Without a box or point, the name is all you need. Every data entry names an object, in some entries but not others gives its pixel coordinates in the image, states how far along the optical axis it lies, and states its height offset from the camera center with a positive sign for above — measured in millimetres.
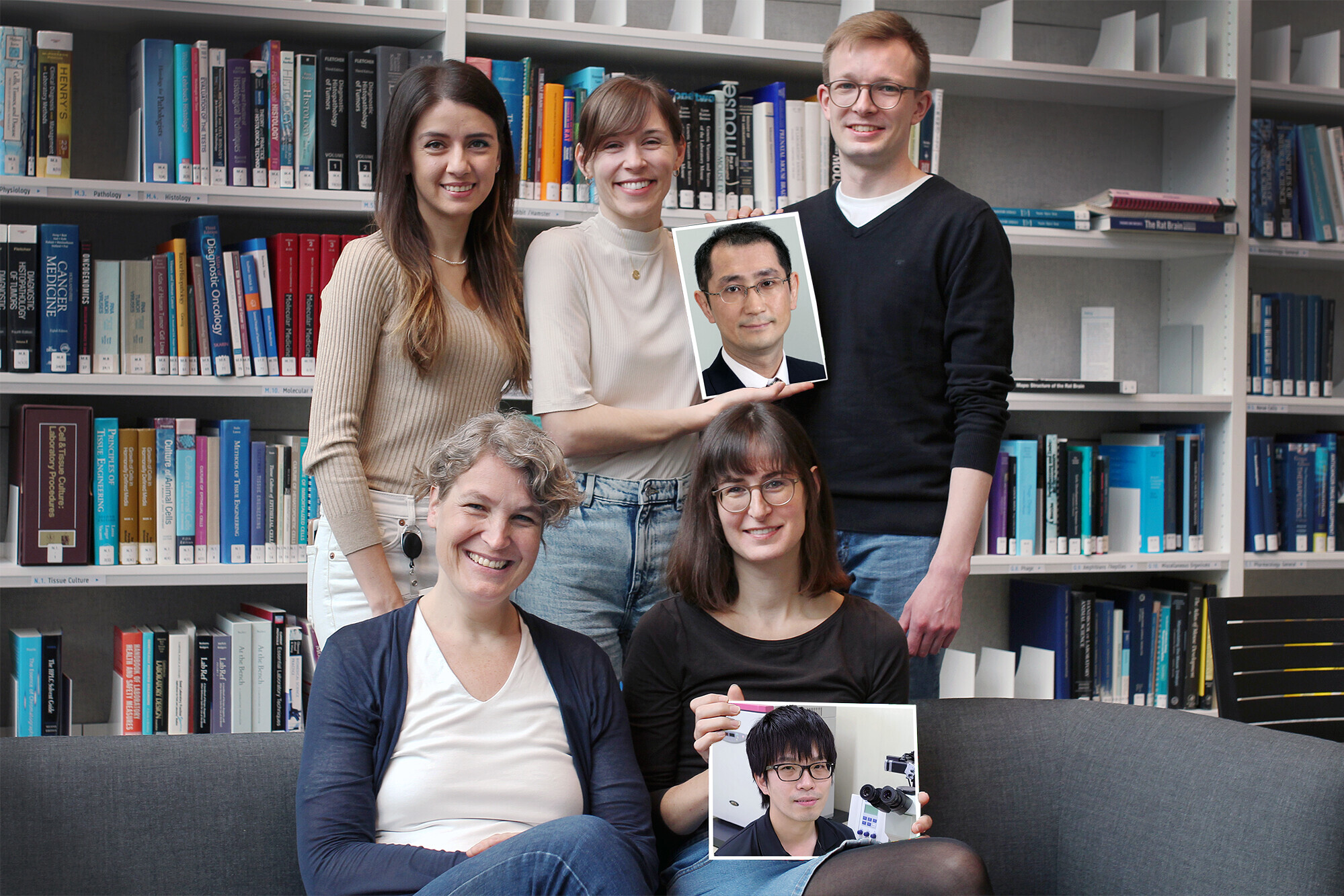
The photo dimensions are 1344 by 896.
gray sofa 1511 -527
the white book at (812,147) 2742 +786
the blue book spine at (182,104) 2398 +769
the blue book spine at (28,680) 2383 -502
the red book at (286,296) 2473 +356
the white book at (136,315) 2402 +302
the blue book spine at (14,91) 2320 +771
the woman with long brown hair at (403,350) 1626 +162
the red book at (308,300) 2484 +350
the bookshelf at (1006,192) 2467 +617
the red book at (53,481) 2326 -66
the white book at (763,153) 2719 +761
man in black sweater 1773 +184
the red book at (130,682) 2447 -519
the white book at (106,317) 2381 +296
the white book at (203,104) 2400 +772
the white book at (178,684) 2453 -525
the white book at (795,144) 2740 +789
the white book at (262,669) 2490 -497
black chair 2109 -400
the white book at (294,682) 2504 -528
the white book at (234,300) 2443 +344
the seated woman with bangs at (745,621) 1596 -250
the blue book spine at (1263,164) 3131 +852
